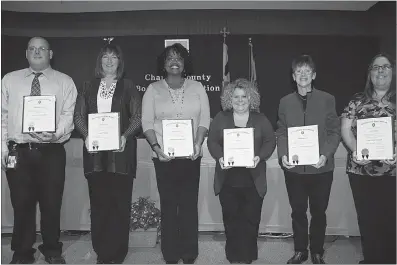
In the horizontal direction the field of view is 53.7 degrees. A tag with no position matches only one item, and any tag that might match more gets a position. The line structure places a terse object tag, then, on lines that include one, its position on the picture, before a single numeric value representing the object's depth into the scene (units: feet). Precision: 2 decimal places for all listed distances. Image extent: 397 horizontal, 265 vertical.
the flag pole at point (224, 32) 18.08
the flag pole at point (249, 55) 18.56
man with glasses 9.12
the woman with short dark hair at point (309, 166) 9.06
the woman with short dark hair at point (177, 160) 9.25
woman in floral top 8.75
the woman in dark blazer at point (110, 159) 9.18
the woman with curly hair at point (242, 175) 9.09
